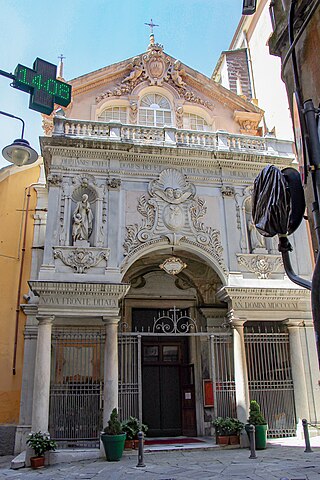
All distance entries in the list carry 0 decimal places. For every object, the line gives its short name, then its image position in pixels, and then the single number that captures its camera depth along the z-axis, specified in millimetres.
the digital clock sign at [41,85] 6017
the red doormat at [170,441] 13445
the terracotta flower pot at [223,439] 12305
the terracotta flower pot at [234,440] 12344
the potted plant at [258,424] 12055
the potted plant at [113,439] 11109
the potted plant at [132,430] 11781
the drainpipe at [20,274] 14320
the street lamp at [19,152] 7652
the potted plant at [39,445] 10820
